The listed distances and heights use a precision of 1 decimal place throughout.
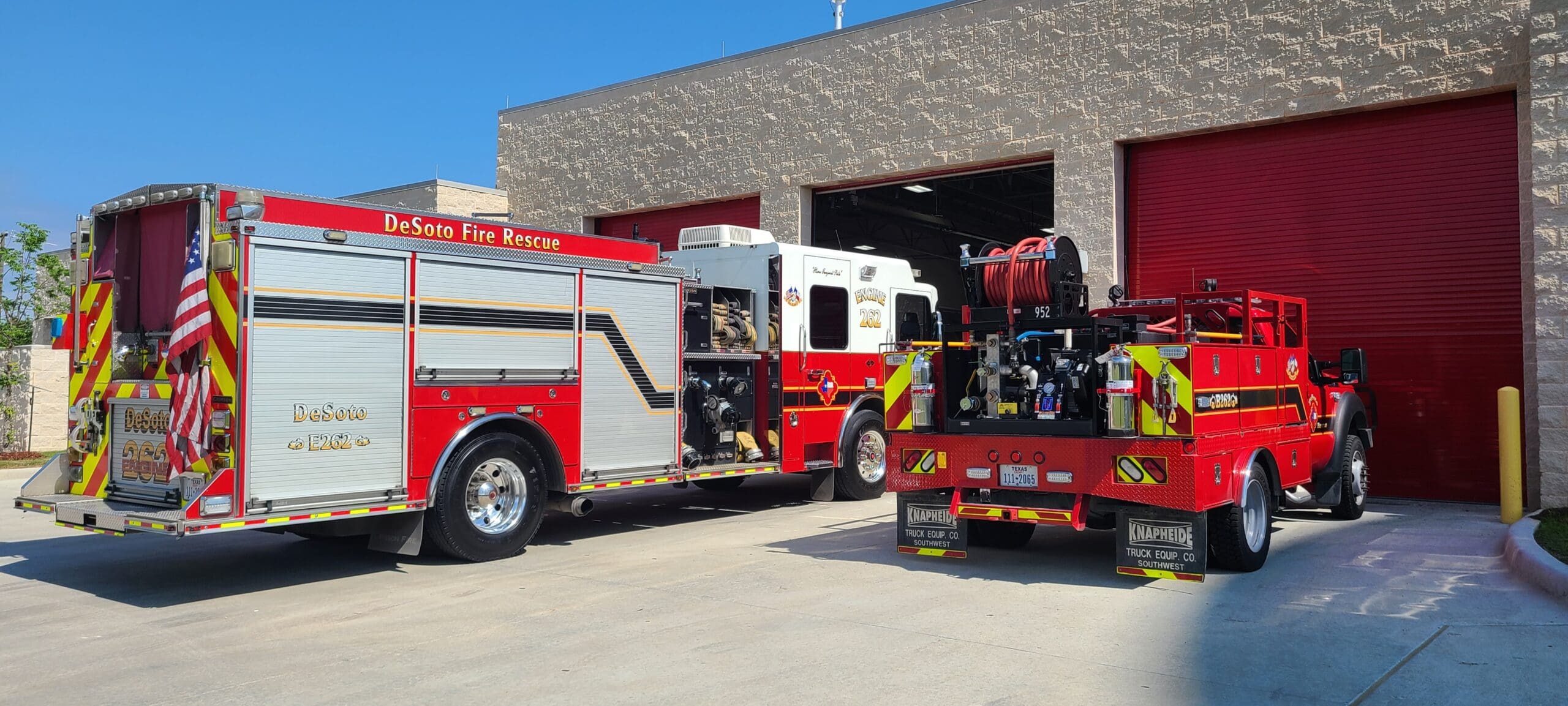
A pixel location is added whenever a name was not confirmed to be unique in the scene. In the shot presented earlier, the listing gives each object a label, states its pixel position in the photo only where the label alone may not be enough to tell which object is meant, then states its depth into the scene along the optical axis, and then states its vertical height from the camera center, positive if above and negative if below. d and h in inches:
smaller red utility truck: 318.7 -11.7
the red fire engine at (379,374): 317.4 +2.4
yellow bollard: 442.3 -27.5
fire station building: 506.6 +123.7
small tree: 852.6 +72.3
